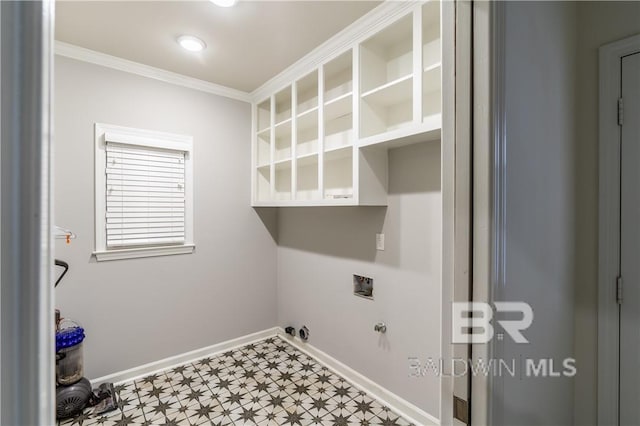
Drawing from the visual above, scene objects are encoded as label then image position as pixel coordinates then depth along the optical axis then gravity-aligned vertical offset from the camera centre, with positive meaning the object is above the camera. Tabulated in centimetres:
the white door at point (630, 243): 124 -12
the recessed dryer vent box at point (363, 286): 238 -58
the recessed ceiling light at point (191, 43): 214 +119
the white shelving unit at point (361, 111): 178 +75
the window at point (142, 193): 241 +15
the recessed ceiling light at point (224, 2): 175 +118
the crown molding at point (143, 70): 227 +117
